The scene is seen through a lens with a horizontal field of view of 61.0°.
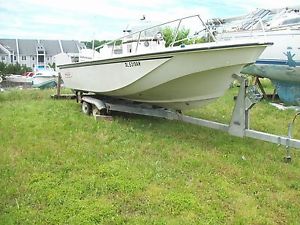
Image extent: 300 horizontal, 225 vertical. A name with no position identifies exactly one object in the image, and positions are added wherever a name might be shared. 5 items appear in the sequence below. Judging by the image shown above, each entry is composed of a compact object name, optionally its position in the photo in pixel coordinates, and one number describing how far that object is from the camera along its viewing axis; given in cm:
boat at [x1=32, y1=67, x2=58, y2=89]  1988
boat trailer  368
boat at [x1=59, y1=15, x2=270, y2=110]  374
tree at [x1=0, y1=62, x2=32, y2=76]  3140
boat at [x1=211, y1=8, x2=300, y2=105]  639
